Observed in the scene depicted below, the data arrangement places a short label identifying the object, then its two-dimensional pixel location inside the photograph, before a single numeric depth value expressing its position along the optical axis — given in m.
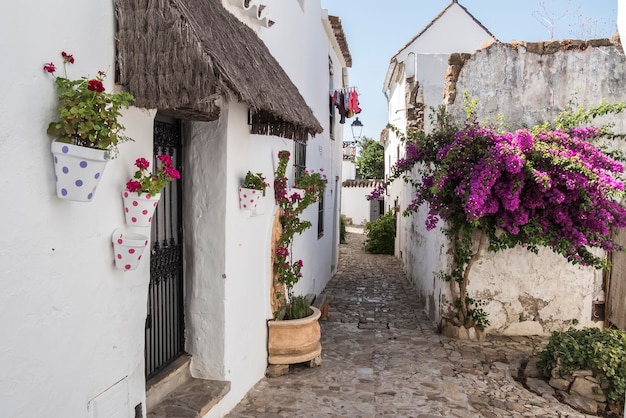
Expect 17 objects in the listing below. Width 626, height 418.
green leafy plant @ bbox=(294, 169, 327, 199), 6.55
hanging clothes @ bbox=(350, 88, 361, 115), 12.97
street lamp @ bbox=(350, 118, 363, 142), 17.58
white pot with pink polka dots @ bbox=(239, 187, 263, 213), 5.00
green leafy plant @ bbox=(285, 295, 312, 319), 6.49
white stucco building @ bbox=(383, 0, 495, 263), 14.22
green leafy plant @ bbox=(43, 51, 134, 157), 2.43
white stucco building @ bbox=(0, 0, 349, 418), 2.33
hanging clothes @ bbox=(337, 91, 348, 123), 12.70
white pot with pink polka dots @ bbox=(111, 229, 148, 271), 3.01
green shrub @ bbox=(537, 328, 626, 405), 5.49
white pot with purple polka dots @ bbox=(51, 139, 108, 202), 2.40
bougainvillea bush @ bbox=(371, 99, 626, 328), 6.44
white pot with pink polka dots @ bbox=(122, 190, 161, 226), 3.12
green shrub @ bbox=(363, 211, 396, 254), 18.58
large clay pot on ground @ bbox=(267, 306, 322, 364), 6.07
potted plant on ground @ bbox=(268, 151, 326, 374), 6.09
